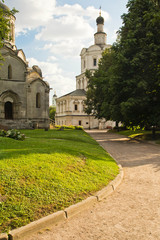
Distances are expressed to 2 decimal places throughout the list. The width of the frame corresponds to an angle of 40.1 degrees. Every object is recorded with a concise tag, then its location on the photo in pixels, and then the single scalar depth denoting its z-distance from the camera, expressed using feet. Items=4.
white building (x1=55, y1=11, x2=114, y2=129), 205.57
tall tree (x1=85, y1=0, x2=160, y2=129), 61.62
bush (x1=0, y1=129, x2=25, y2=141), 43.68
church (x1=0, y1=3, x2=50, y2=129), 101.71
